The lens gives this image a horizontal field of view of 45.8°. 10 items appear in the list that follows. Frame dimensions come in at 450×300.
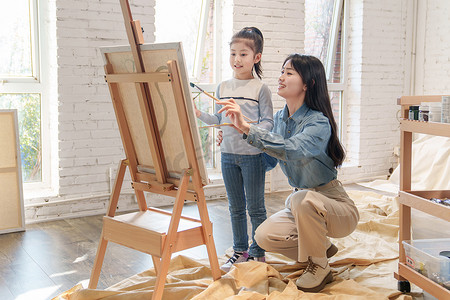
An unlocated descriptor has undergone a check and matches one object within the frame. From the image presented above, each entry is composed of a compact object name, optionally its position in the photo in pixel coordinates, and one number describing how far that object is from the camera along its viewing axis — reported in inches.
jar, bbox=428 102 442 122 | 90.7
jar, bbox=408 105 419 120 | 97.4
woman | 100.8
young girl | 115.6
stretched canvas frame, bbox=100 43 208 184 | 85.2
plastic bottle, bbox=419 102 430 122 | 94.0
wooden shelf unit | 90.6
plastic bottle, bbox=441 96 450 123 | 87.7
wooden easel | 84.8
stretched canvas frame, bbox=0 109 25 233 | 148.3
